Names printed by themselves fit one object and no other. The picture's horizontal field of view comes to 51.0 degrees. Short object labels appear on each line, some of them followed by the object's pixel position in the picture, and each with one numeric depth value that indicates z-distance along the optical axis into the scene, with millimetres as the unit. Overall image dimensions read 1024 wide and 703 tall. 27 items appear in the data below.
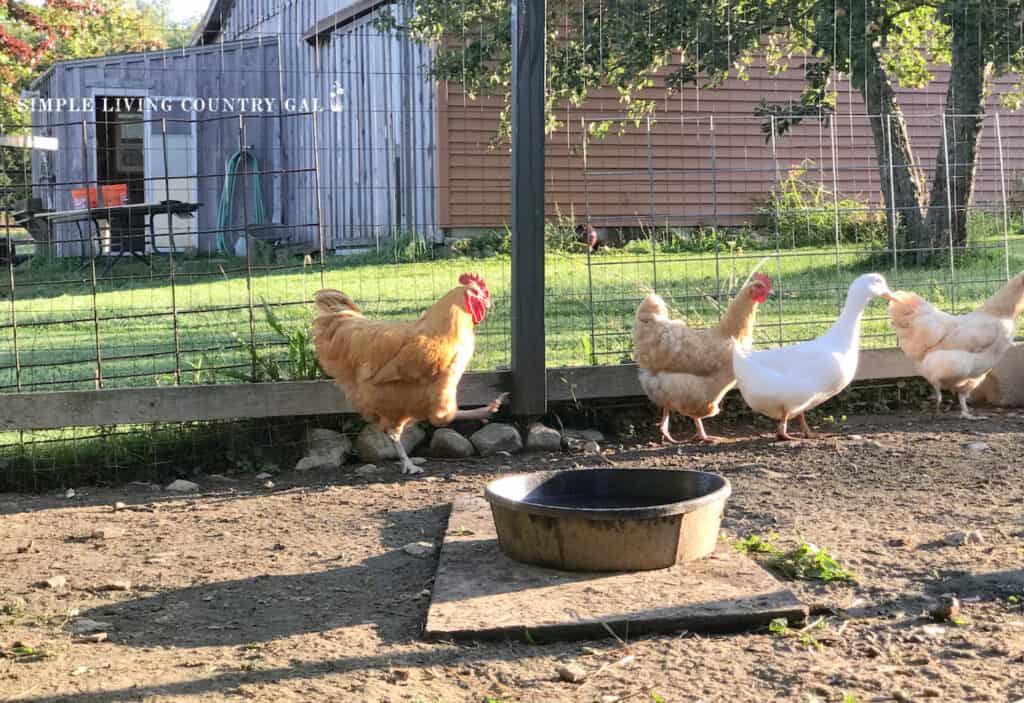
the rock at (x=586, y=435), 6230
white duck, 5707
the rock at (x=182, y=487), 5402
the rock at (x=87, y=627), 3454
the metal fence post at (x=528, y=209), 5855
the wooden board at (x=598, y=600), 3262
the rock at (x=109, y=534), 4551
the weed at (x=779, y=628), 3242
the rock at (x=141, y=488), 5426
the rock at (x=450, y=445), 6016
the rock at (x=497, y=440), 6051
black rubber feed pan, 3635
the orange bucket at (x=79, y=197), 13029
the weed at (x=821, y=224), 8047
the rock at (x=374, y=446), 5930
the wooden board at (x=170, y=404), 5426
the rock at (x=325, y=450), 5840
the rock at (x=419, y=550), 4254
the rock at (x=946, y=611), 3350
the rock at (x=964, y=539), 4094
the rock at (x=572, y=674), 2934
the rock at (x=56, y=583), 3912
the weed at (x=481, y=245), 6676
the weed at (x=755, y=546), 4008
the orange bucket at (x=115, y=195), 13547
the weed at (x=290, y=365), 5945
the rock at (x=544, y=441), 6070
